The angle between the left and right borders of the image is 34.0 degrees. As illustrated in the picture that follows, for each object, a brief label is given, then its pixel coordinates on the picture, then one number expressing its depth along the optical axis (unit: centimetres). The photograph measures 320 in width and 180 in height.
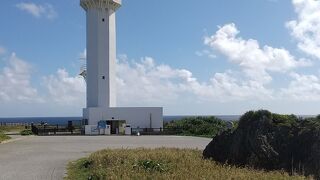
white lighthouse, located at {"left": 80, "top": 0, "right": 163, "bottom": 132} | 5631
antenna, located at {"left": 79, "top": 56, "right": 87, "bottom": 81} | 6298
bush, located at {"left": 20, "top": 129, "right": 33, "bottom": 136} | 5380
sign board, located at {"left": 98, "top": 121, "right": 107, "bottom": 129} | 5354
